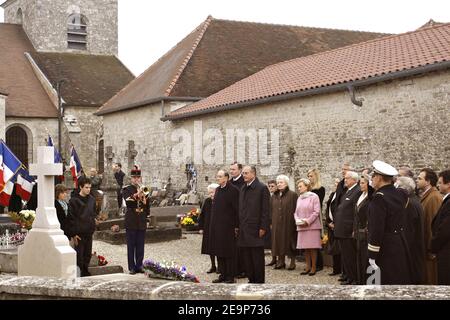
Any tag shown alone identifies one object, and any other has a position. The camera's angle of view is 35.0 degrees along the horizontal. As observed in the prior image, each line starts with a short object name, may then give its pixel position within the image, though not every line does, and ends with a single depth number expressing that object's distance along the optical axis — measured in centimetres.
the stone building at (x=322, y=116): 1579
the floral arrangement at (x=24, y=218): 1179
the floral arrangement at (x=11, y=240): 1038
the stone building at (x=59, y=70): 3484
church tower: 3972
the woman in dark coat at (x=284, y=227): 1122
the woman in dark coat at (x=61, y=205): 902
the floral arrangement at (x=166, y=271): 816
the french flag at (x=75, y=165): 1756
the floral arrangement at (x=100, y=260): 1036
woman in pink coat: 1075
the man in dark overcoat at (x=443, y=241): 688
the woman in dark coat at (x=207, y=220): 1066
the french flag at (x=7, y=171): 1263
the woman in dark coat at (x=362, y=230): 789
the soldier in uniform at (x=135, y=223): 1038
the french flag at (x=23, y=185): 1321
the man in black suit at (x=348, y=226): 932
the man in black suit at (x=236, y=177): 996
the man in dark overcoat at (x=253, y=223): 909
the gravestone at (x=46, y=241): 717
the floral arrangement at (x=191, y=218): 1692
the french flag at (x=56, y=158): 1476
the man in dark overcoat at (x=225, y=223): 959
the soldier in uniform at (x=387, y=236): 645
